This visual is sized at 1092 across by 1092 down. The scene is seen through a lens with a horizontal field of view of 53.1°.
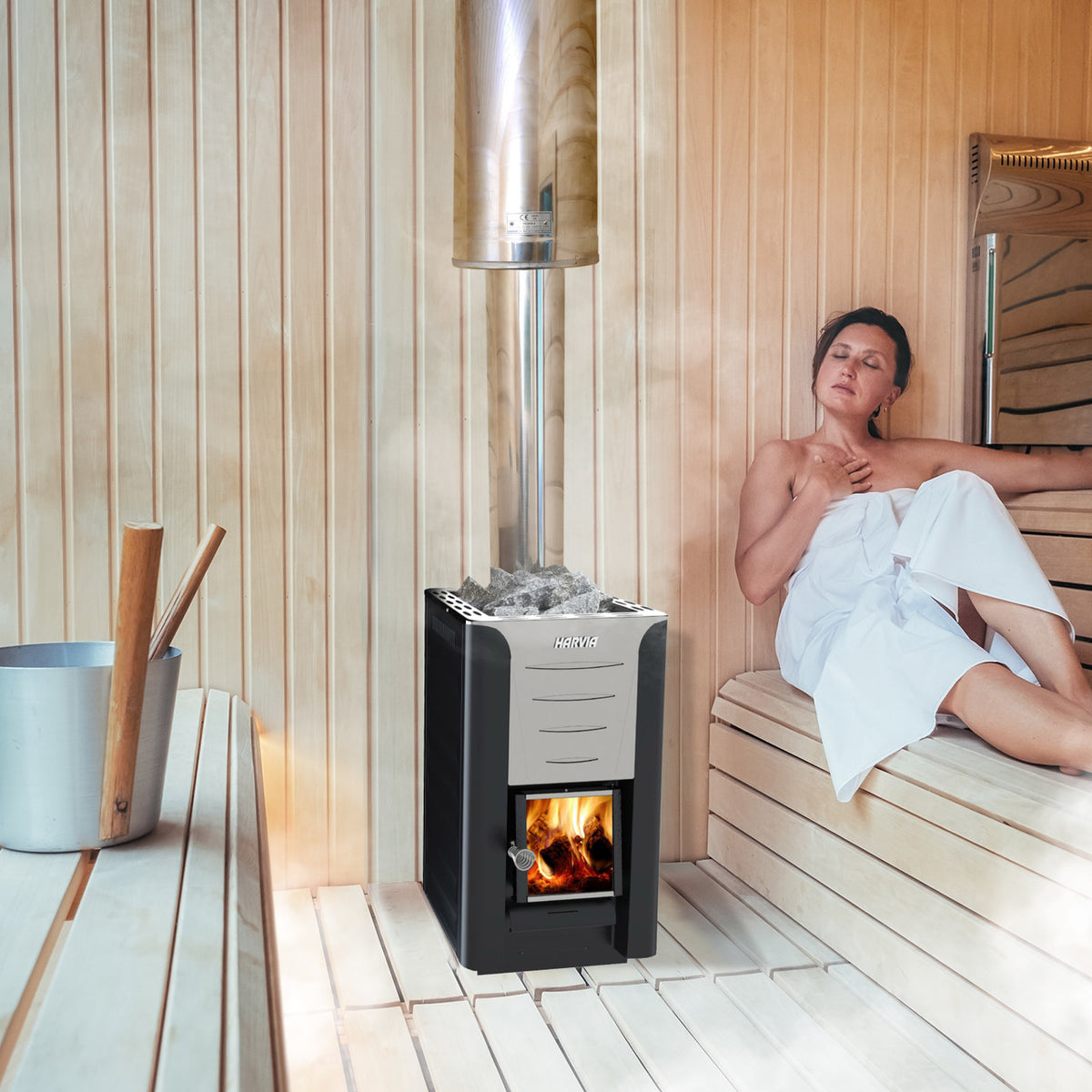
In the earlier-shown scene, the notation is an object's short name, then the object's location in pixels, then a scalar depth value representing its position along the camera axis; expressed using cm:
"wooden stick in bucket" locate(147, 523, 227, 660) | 109
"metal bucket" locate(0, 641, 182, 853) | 96
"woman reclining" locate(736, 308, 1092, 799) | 176
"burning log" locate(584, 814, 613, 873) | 182
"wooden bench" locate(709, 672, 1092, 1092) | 138
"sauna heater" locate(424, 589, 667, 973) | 175
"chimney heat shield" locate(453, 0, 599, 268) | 187
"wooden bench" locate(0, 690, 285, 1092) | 65
